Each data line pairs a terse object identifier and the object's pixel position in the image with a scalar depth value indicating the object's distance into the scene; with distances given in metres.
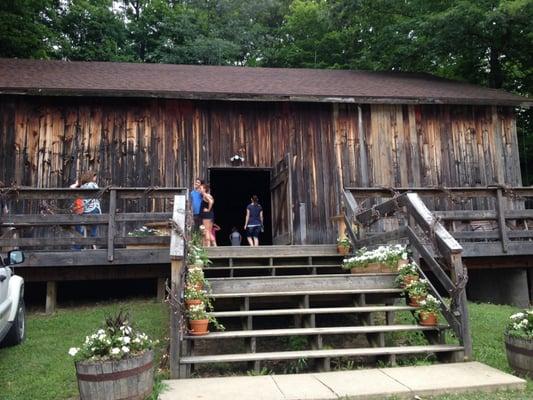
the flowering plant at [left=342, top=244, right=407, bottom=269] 6.16
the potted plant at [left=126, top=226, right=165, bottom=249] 7.78
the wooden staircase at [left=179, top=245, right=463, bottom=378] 4.82
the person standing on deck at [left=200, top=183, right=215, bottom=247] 9.37
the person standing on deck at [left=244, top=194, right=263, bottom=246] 10.65
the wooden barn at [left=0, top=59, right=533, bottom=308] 10.05
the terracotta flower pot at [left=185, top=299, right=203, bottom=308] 4.95
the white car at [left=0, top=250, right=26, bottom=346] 4.99
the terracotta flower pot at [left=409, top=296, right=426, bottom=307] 5.54
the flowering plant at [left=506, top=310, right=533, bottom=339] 4.50
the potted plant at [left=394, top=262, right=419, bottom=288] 5.81
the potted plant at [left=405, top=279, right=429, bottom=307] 5.55
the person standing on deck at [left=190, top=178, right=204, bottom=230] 9.48
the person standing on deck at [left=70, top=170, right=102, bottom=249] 8.42
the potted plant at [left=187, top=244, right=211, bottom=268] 5.80
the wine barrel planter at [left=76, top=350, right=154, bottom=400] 3.59
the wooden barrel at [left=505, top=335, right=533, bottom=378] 4.40
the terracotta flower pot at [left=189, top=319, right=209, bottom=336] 4.87
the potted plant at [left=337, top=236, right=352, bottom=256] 7.88
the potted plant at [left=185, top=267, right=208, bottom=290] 5.19
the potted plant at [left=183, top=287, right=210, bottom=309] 4.96
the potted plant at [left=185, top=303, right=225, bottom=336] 4.87
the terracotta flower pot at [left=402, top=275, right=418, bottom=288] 5.78
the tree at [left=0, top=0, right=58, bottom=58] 17.23
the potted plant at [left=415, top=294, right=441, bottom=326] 5.30
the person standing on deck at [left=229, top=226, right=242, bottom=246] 12.84
